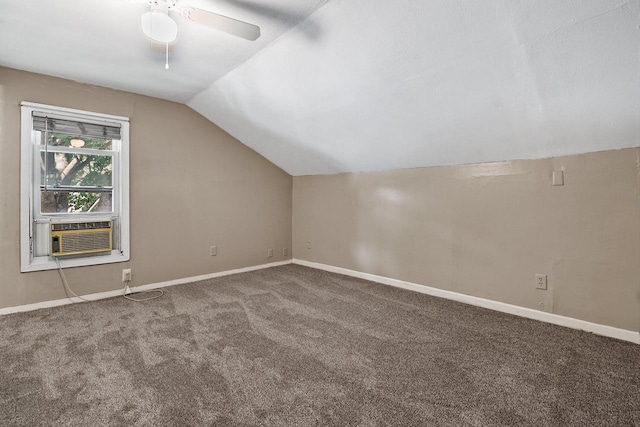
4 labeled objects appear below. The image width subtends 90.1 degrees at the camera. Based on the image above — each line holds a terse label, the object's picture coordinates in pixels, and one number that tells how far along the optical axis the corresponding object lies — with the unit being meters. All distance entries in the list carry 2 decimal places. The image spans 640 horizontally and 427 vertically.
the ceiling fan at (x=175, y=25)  1.67
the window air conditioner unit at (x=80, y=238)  3.04
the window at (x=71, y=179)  2.95
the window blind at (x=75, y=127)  3.01
